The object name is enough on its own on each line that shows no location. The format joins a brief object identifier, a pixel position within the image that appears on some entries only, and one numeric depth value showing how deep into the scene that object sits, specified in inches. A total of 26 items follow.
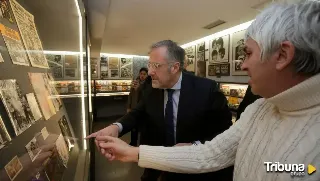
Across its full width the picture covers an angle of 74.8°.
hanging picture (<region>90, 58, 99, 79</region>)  307.3
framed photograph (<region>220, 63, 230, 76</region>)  178.5
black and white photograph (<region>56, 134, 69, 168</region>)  34.1
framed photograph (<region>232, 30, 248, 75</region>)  160.9
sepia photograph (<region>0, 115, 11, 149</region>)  17.0
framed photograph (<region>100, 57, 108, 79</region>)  337.4
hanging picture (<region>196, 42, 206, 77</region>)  216.1
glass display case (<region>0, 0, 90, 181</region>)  19.1
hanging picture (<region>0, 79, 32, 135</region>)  18.6
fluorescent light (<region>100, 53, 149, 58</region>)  341.7
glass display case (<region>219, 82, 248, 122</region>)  159.0
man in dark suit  50.9
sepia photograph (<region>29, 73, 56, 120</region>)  27.5
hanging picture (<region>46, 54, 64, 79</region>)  37.5
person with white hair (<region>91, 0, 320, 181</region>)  20.0
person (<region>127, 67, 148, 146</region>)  162.5
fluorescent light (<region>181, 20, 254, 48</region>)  159.7
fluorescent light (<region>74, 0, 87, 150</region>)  77.1
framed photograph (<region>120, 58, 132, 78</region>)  352.8
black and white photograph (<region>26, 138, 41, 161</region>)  21.9
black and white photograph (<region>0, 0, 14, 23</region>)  20.3
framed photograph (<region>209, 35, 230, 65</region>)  180.1
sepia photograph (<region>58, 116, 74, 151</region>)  37.6
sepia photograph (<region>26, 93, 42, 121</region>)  24.5
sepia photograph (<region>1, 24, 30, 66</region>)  20.5
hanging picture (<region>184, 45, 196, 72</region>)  237.6
